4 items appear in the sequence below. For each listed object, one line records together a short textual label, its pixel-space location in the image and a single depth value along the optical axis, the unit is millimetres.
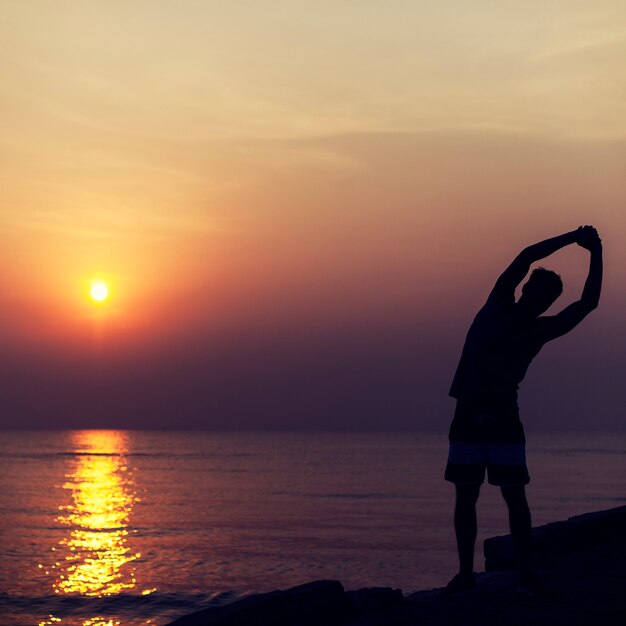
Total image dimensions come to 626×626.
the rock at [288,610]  5508
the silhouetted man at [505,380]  6148
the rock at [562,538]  7566
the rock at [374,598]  6031
